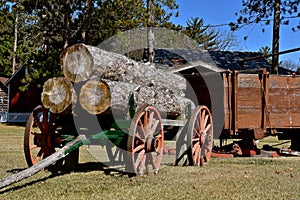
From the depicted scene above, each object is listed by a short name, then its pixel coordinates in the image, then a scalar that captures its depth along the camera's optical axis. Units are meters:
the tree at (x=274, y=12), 17.92
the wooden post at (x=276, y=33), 17.92
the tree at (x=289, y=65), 52.67
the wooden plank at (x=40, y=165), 5.09
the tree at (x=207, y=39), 45.22
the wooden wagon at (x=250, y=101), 9.58
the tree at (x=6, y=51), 39.59
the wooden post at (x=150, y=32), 17.67
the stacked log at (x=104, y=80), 6.58
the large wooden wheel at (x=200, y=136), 7.88
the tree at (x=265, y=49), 55.97
